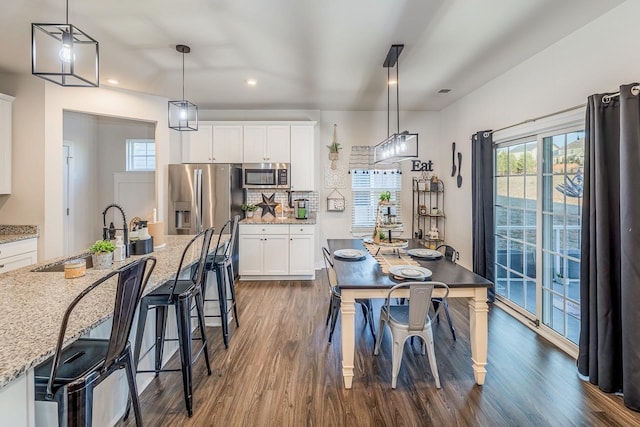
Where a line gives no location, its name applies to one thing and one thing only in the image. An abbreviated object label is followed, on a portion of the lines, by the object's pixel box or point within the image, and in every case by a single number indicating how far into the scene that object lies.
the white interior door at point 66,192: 5.43
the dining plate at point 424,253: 3.09
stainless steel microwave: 5.38
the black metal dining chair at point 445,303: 3.03
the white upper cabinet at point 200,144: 5.40
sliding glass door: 2.96
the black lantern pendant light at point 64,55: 1.80
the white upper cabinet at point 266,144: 5.42
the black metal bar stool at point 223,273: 2.95
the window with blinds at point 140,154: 5.99
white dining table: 2.32
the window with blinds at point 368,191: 5.88
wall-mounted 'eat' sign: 5.84
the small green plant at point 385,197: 3.63
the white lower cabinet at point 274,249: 5.07
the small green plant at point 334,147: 5.68
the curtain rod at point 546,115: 2.73
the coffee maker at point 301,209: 5.41
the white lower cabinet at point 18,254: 3.41
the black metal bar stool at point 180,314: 2.09
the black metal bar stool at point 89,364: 1.19
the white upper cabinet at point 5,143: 3.73
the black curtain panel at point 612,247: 2.12
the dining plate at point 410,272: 2.39
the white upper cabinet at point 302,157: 5.42
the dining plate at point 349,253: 3.05
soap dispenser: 2.32
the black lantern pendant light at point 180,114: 3.43
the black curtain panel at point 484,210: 4.05
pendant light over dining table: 3.10
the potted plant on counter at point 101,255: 2.13
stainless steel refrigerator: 4.99
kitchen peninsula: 1.01
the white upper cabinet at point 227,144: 5.41
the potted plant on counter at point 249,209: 5.49
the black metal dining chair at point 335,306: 3.04
